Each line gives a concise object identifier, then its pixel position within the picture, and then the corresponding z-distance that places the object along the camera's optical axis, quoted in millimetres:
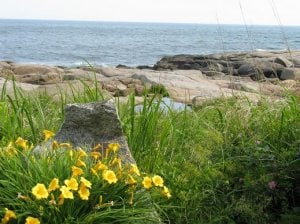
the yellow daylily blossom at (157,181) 3068
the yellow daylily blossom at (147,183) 3018
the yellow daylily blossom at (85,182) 2717
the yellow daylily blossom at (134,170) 3078
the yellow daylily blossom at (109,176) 2819
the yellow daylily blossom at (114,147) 3291
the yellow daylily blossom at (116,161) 3161
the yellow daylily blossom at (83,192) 2715
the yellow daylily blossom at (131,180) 2975
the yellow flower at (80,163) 2986
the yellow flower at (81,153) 3144
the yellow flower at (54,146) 3277
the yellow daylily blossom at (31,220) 2604
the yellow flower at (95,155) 3214
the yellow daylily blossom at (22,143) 3248
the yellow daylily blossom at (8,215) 2684
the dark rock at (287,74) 18012
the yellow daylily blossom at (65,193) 2635
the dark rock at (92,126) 3893
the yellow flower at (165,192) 3161
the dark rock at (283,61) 23438
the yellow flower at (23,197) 2680
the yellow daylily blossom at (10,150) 3196
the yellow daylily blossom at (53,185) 2685
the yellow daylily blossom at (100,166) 2947
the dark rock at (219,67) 23272
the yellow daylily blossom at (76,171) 2855
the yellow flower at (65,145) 3273
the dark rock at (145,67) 28270
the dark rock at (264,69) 21986
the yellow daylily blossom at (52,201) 2672
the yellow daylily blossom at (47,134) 3447
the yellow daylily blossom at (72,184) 2713
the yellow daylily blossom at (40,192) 2586
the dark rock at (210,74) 21336
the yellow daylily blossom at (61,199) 2705
